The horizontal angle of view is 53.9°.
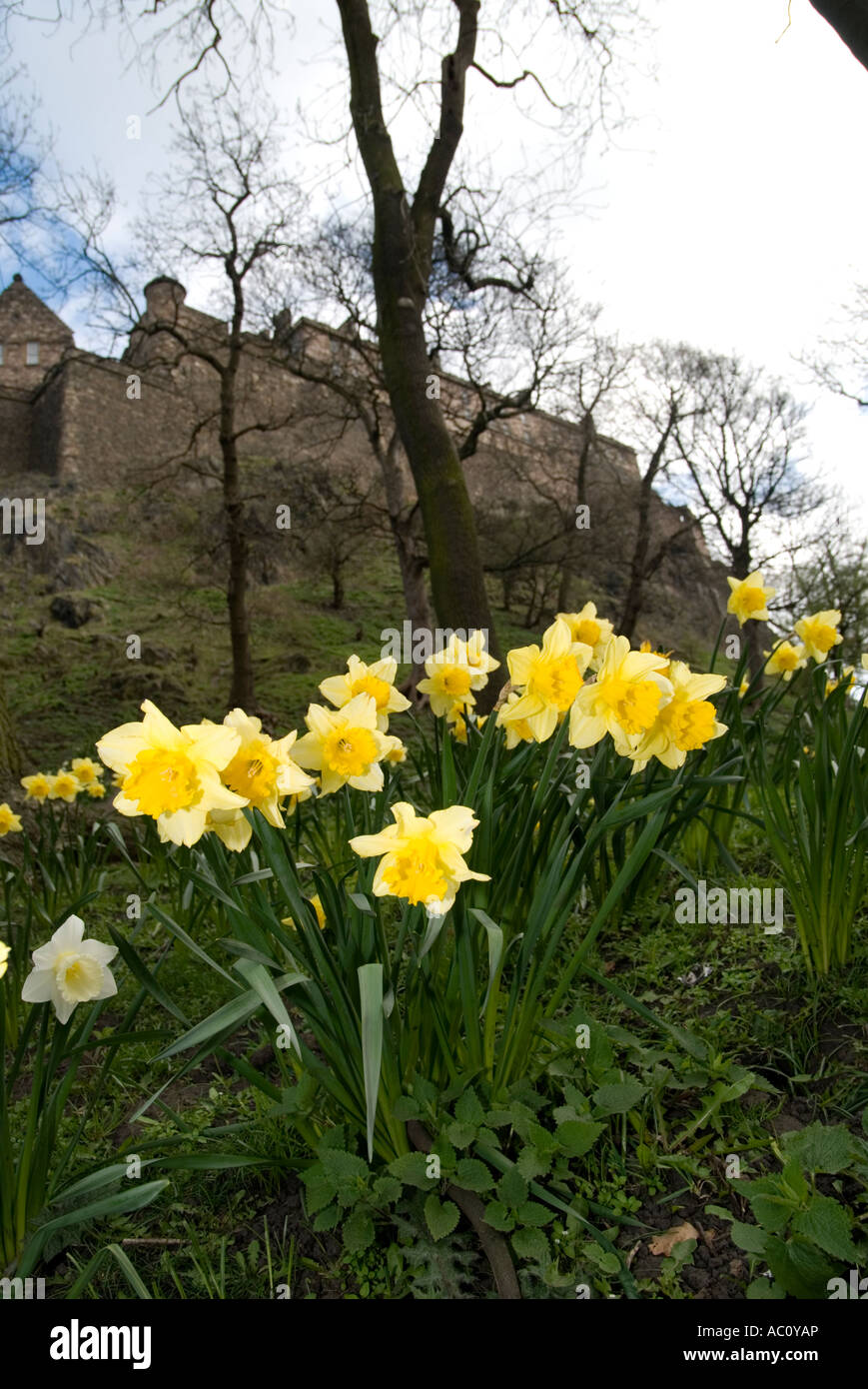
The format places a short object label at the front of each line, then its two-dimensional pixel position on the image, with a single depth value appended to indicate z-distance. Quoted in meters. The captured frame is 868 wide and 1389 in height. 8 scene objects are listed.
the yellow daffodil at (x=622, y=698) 1.42
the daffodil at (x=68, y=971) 1.32
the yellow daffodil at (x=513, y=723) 1.56
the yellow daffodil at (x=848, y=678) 2.16
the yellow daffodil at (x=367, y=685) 1.63
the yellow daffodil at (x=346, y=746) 1.43
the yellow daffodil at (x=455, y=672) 1.94
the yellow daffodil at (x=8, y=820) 3.23
